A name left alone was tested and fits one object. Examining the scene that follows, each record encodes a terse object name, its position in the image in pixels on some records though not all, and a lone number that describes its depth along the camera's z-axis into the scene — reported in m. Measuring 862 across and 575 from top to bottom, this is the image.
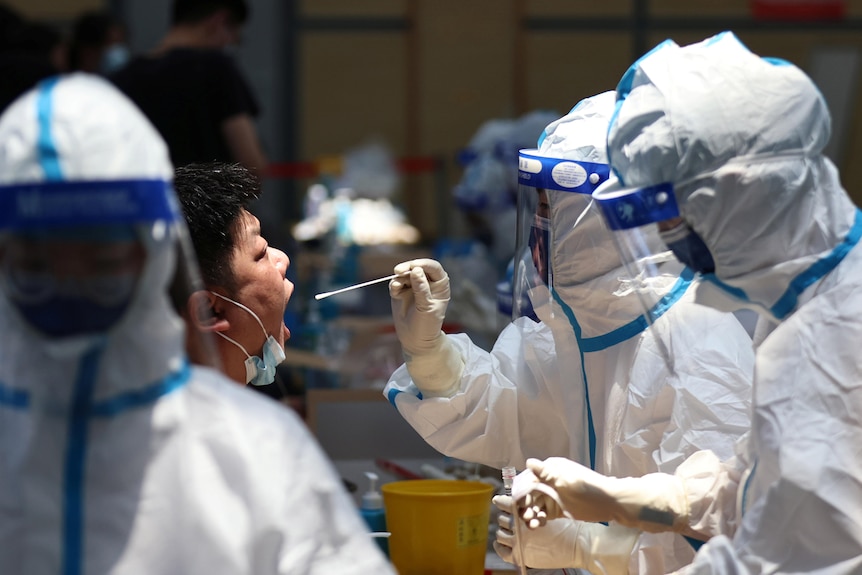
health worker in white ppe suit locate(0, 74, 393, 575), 3.94
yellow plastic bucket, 4.47
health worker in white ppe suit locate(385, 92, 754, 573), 4.44
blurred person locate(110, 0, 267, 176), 5.93
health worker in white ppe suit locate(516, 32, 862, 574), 4.16
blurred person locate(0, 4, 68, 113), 5.99
